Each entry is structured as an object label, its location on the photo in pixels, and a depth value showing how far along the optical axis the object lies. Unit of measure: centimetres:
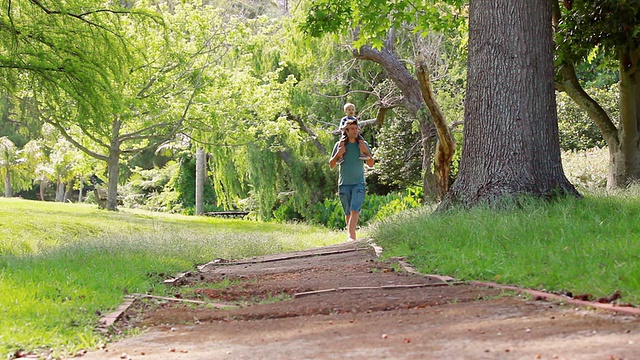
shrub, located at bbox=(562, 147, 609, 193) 1929
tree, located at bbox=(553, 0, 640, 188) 1235
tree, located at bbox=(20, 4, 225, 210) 2473
